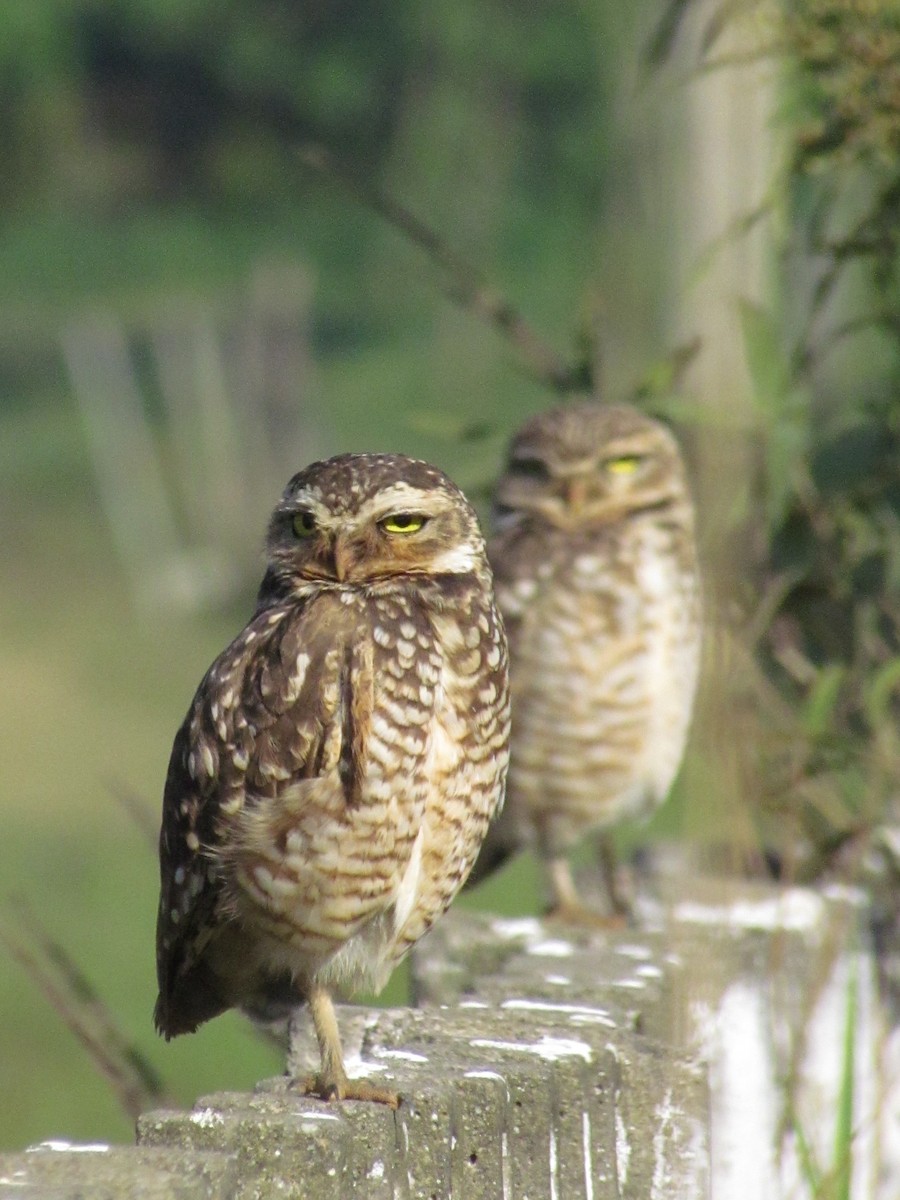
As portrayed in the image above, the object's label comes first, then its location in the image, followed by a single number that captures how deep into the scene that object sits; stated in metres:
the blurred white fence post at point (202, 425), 28.52
